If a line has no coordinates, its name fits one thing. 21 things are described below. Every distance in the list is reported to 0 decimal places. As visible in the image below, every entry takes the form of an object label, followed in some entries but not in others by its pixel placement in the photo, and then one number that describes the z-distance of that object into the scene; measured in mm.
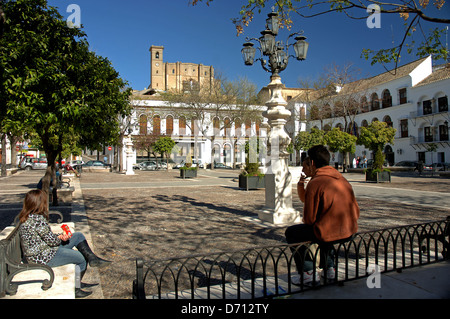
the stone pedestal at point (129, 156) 29344
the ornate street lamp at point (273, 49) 7457
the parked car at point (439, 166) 32775
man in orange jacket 3180
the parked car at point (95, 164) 37062
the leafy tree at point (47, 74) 4438
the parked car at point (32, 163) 38906
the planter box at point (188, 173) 23867
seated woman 3303
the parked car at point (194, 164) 45212
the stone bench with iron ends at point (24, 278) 2811
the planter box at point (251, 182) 14867
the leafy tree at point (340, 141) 29203
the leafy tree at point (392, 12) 5129
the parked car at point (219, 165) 46969
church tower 91562
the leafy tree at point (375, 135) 27822
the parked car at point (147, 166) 42162
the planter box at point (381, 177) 18219
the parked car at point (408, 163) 36356
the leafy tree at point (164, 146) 38250
